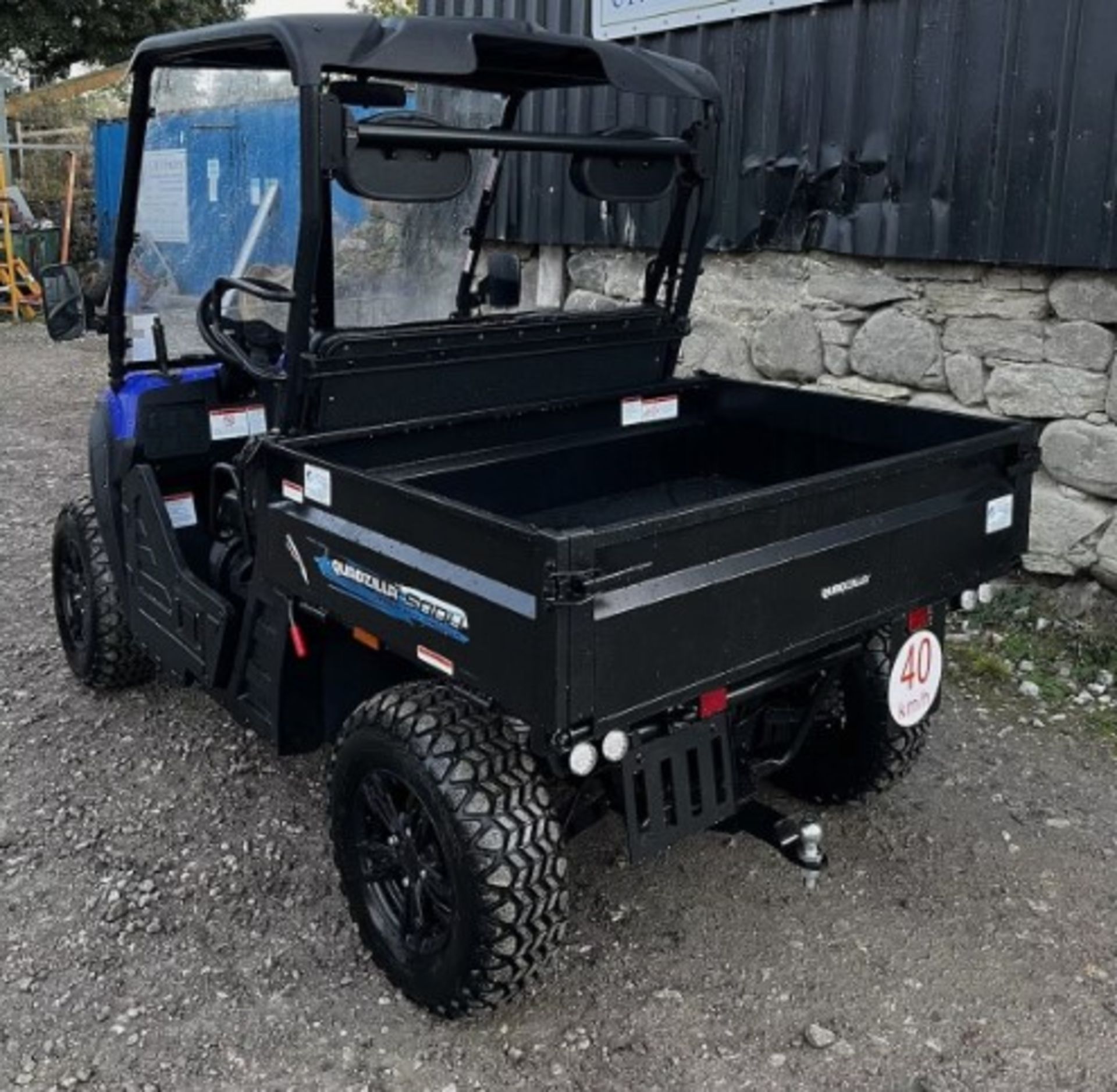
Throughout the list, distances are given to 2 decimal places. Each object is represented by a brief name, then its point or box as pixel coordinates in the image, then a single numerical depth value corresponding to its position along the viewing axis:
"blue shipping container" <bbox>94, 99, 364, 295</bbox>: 3.84
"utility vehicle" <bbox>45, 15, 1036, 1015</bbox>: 2.66
